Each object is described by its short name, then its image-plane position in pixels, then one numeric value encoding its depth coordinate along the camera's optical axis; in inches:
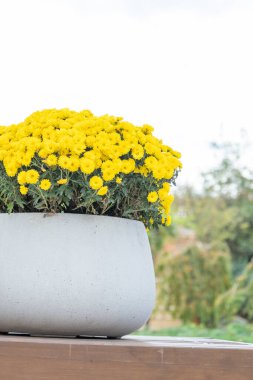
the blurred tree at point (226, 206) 564.4
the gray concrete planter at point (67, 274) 71.2
